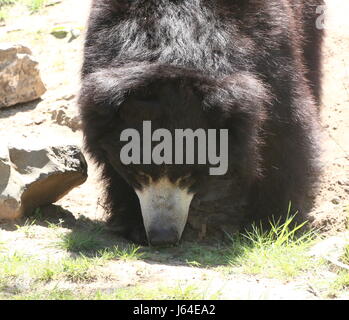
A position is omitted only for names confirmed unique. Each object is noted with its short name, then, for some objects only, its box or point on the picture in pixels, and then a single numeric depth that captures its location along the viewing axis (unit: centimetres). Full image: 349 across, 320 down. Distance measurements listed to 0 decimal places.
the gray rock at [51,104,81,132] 1255
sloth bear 801
